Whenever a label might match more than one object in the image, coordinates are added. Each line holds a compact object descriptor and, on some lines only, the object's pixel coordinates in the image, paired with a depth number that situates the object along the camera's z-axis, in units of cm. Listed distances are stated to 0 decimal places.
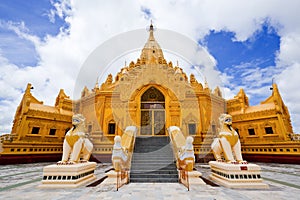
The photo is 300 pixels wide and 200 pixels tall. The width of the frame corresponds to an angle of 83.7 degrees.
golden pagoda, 1337
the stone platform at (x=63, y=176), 536
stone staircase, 659
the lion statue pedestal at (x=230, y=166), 540
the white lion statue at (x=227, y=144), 612
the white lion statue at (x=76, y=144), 617
